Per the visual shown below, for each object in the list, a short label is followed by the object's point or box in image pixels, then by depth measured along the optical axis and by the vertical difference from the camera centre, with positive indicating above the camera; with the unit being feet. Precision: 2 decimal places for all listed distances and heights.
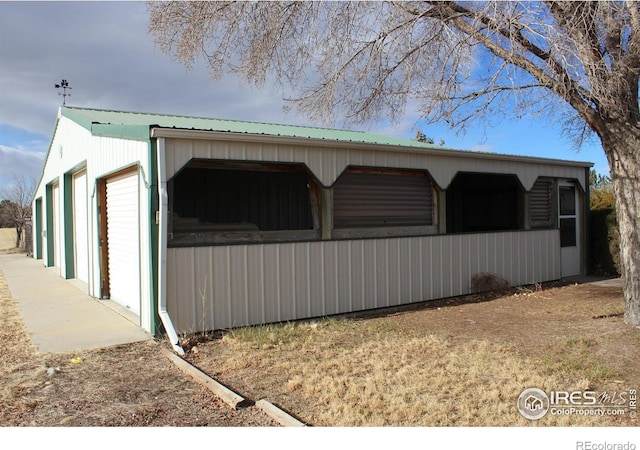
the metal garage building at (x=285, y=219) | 21.70 +0.26
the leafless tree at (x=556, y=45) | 20.51 +7.34
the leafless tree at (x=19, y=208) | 92.84 +4.32
